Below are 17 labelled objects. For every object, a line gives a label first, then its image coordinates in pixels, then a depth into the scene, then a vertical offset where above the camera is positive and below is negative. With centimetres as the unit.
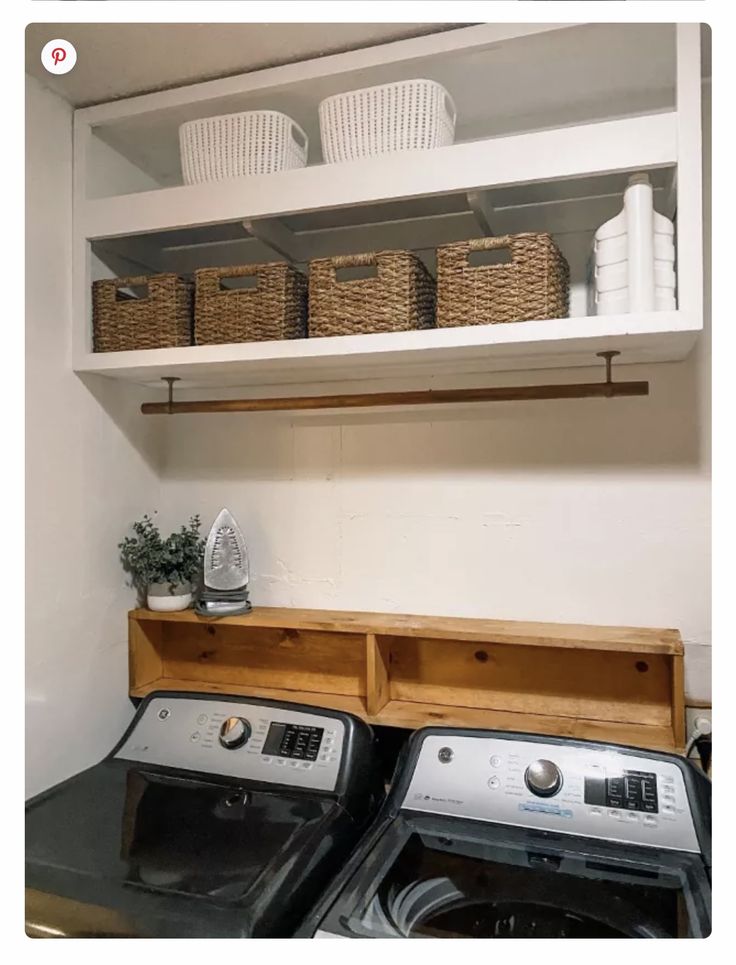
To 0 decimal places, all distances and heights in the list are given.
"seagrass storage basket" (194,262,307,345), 140 +36
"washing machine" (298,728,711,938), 98 -57
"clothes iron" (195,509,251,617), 165 -19
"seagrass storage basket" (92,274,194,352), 148 +36
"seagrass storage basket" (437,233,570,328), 124 +35
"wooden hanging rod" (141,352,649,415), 141 +19
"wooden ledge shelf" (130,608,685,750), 145 -40
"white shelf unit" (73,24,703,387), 118 +55
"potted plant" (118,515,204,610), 168 -17
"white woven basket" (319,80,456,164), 127 +66
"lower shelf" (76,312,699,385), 118 +25
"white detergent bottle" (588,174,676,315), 116 +37
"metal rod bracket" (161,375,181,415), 163 +25
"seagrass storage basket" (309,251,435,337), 131 +35
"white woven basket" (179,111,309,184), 136 +66
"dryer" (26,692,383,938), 100 -56
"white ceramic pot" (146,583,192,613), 169 -25
